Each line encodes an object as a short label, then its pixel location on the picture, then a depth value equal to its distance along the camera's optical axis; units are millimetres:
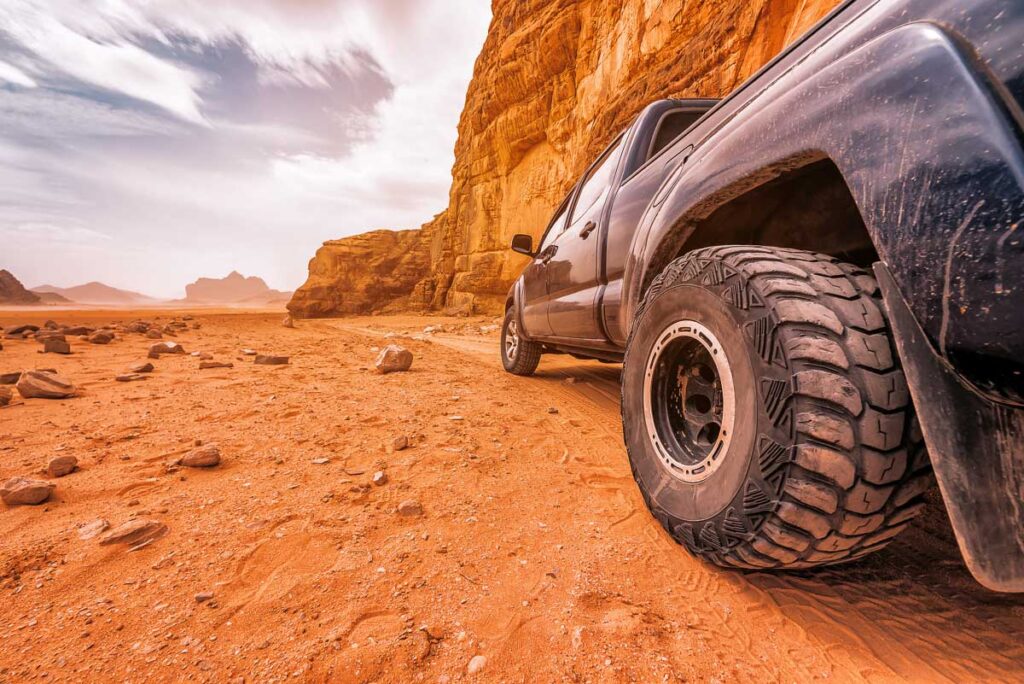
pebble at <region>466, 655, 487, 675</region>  768
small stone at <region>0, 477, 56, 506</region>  1286
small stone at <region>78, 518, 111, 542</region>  1137
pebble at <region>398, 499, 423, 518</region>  1318
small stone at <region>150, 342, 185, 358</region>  4394
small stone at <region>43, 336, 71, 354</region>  4371
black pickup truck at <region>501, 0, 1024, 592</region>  627
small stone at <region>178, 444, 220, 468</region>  1613
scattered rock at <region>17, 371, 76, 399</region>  2496
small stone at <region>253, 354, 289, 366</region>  4160
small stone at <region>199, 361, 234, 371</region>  3684
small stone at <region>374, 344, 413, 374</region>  3775
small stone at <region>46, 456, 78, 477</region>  1498
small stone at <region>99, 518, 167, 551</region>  1114
